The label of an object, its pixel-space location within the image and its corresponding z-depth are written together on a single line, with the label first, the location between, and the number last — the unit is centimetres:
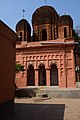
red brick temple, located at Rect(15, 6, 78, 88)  1402
